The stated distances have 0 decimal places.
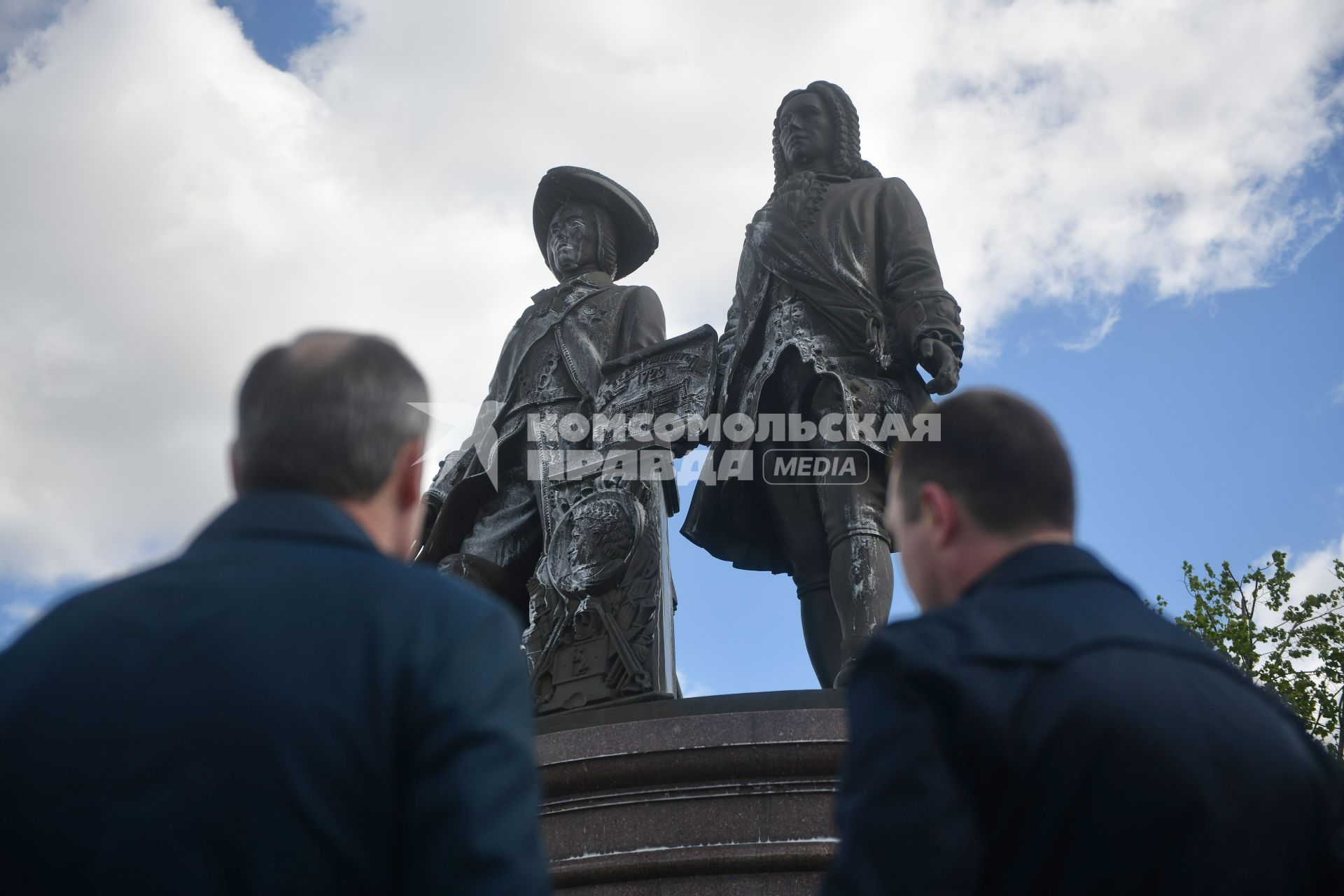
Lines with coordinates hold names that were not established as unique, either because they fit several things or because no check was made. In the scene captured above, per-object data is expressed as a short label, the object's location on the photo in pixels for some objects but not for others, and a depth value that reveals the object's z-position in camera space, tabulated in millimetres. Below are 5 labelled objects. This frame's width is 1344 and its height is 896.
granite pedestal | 4148
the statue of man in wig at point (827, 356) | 5453
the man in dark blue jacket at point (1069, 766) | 1383
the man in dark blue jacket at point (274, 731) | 1255
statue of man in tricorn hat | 5656
